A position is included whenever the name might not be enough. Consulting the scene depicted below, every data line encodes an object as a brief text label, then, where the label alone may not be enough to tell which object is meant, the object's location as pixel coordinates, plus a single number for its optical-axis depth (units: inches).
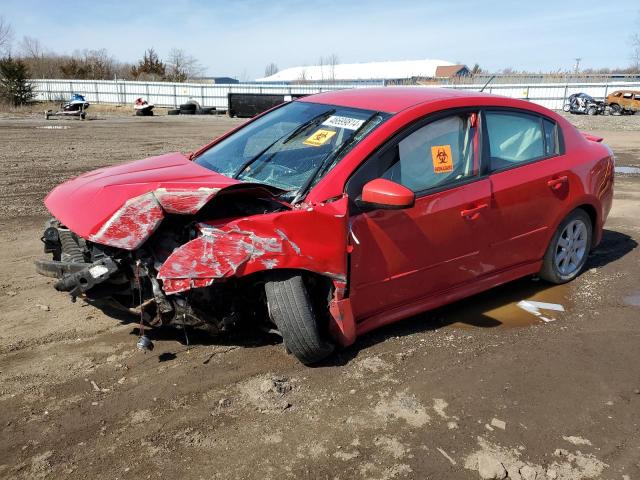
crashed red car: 123.8
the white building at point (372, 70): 3307.1
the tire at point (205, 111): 1366.9
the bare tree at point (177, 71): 2016.1
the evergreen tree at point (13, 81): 1403.8
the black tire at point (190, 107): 1350.9
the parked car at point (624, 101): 1339.8
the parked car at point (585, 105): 1305.4
